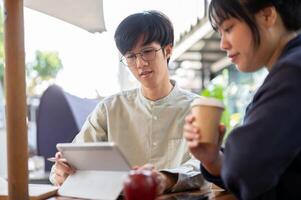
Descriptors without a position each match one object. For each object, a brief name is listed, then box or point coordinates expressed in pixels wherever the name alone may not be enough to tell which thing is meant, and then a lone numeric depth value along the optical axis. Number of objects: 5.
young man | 1.32
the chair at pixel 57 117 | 2.13
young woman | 0.69
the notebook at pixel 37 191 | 0.89
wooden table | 0.92
